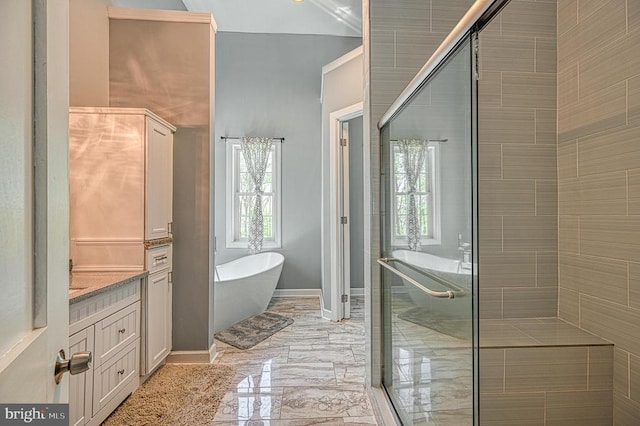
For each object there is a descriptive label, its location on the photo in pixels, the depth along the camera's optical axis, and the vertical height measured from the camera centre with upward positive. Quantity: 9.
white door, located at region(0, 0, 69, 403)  0.48 +0.02
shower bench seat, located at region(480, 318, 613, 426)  1.61 -0.80
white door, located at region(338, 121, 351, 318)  3.65 +0.02
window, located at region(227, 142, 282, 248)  4.89 +0.20
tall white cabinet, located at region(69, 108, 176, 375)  2.21 +0.14
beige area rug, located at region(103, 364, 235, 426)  1.93 -1.14
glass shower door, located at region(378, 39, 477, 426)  1.18 -0.17
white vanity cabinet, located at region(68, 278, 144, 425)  1.66 -0.75
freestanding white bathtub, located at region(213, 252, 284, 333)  3.40 -0.83
